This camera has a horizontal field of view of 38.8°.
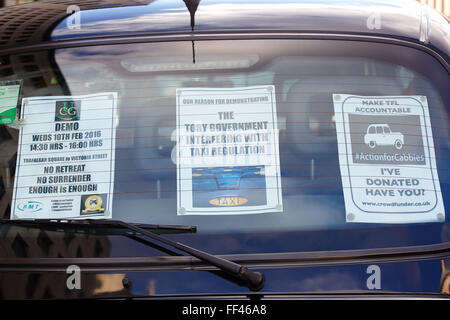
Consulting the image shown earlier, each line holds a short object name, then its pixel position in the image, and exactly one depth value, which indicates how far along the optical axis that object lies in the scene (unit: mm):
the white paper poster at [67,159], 1894
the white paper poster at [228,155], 1868
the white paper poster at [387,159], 1857
